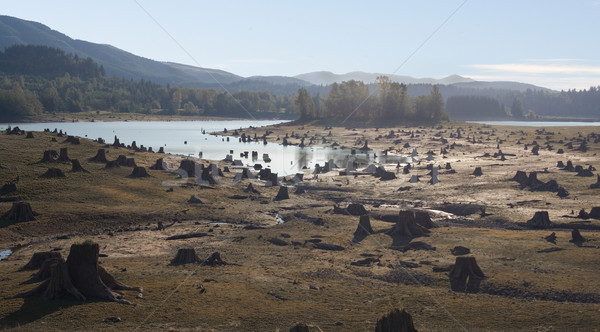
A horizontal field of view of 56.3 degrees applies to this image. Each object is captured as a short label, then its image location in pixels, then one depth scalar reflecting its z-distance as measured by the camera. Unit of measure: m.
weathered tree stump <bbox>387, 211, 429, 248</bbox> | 36.28
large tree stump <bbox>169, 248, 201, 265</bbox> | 28.91
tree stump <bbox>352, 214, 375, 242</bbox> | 36.84
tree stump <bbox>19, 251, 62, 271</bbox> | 26.17
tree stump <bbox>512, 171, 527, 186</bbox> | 56.06
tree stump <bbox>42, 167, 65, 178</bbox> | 47.16
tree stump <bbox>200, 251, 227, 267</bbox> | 28.97
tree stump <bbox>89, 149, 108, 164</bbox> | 57.09
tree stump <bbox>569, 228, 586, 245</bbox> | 32.81
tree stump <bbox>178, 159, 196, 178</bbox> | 59.90
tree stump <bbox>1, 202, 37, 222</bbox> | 36.56
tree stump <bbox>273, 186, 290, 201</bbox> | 51.25
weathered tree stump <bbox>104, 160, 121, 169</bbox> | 54.88
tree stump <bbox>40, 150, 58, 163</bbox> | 52.20
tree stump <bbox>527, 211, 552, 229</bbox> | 39.16
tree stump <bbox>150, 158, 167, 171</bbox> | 60.81
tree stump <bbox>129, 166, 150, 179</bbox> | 53.99
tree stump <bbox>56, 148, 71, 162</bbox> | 53.28
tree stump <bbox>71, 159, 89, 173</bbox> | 50.64
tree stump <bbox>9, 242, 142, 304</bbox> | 20.93
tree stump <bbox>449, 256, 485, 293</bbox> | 26.44
